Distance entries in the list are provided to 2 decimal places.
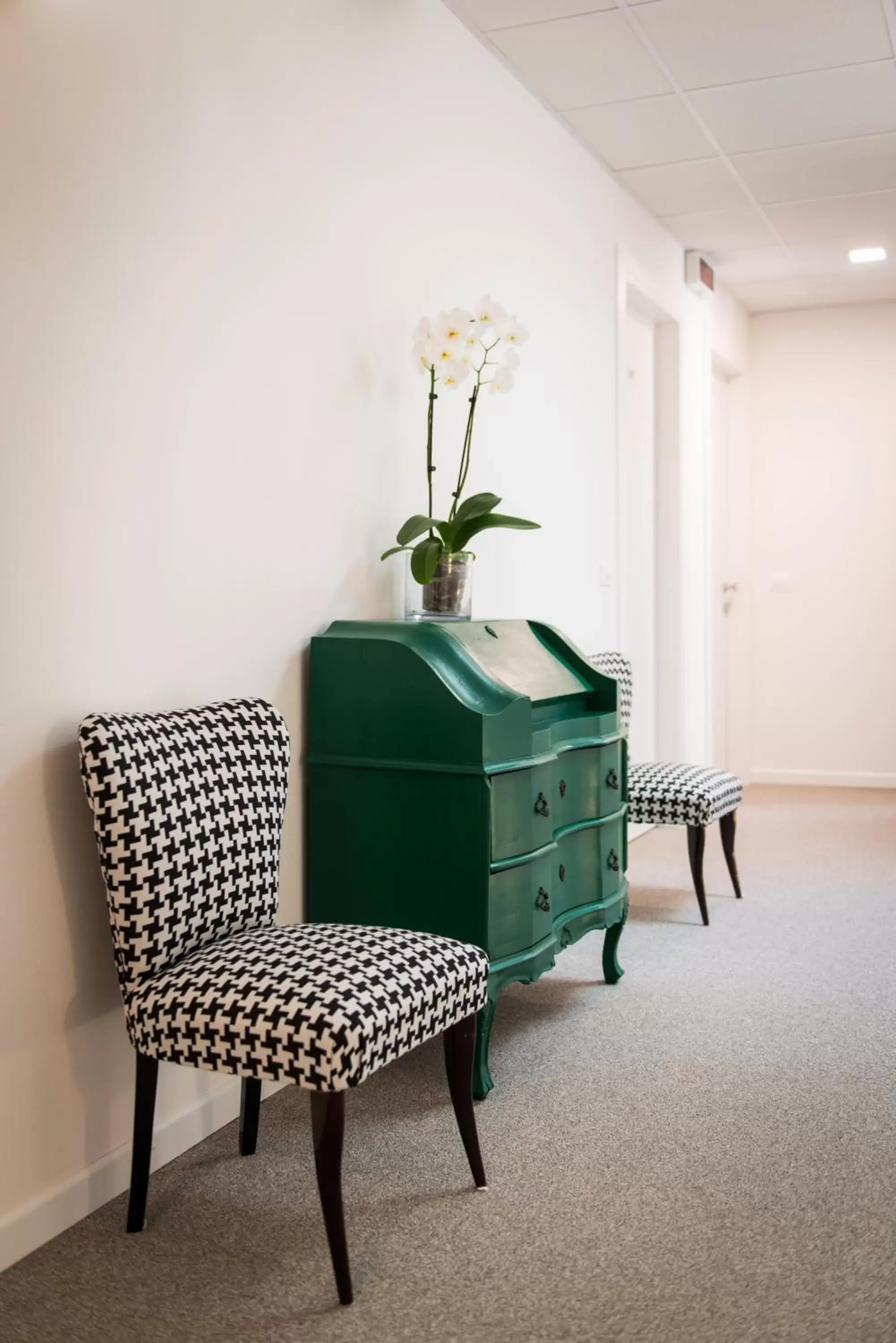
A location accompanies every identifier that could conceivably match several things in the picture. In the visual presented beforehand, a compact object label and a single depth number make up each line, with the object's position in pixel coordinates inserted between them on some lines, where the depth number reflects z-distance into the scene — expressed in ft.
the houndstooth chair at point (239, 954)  6.06
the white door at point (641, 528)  17.71
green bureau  8.49
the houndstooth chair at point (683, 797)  13.37
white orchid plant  9.61
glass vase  9.82
